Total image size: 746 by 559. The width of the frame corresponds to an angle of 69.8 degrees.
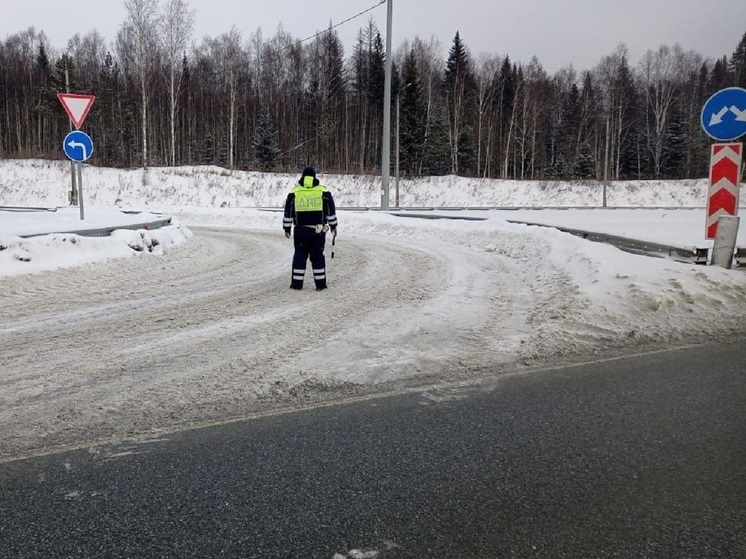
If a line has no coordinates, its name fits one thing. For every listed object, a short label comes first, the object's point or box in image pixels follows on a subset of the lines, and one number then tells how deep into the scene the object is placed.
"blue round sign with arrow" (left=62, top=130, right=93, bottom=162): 11.47
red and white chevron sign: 8.52
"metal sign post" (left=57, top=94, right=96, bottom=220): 11.32
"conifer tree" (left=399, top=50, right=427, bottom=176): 52.06
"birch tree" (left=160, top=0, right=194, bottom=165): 45.38
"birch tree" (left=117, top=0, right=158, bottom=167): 42.44
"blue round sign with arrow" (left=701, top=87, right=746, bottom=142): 8.01
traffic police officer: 7.93
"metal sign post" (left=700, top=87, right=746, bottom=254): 8.08
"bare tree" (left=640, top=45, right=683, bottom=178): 60.06
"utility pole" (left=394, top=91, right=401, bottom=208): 35.78
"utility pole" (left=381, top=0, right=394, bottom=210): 21.38
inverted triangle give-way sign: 11.29
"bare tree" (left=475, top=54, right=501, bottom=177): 55.38
